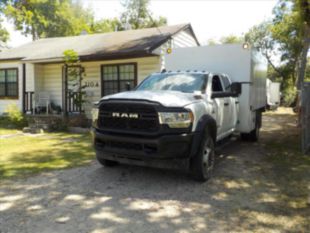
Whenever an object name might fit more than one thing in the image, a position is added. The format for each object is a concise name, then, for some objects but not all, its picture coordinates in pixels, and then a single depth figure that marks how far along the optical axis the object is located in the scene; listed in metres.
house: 12.86
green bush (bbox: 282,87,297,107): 29.64
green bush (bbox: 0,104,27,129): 13.43
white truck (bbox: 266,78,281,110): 24.61
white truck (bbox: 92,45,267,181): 4.78
